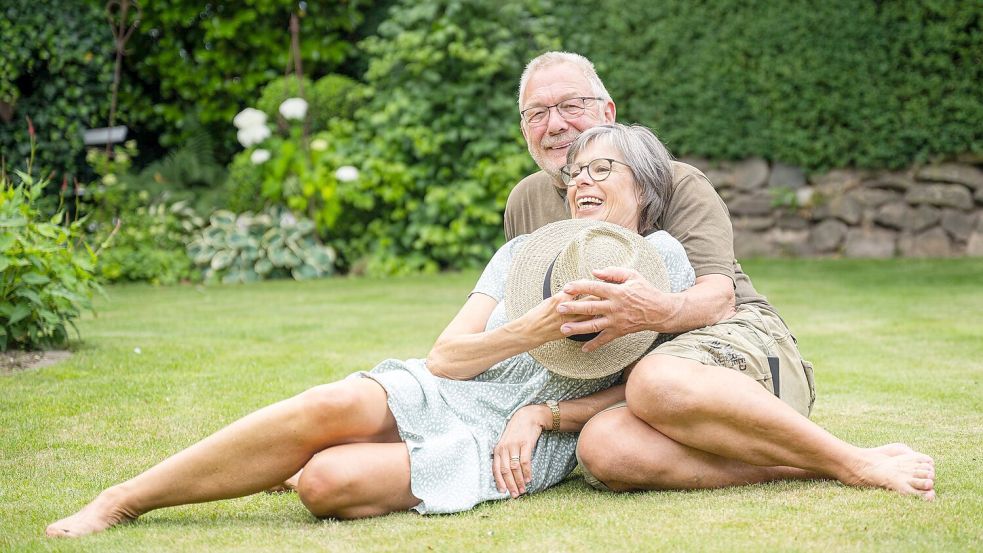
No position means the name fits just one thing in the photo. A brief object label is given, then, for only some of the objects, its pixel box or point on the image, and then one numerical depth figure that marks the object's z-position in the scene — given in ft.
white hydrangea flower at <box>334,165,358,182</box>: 30.81
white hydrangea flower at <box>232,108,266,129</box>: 31.37
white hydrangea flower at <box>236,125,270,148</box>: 31.55
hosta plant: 30.86
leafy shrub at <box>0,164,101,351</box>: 16.10
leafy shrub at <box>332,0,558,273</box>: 31.40
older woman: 8.57
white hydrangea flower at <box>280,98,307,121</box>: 31.63
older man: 8.91
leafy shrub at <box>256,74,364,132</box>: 33.47
